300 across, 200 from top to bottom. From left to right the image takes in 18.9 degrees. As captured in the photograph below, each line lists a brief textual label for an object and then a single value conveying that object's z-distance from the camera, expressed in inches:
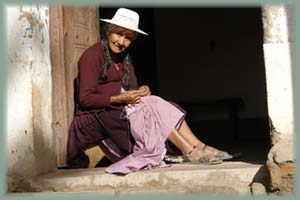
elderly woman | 241.5
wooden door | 251.1
